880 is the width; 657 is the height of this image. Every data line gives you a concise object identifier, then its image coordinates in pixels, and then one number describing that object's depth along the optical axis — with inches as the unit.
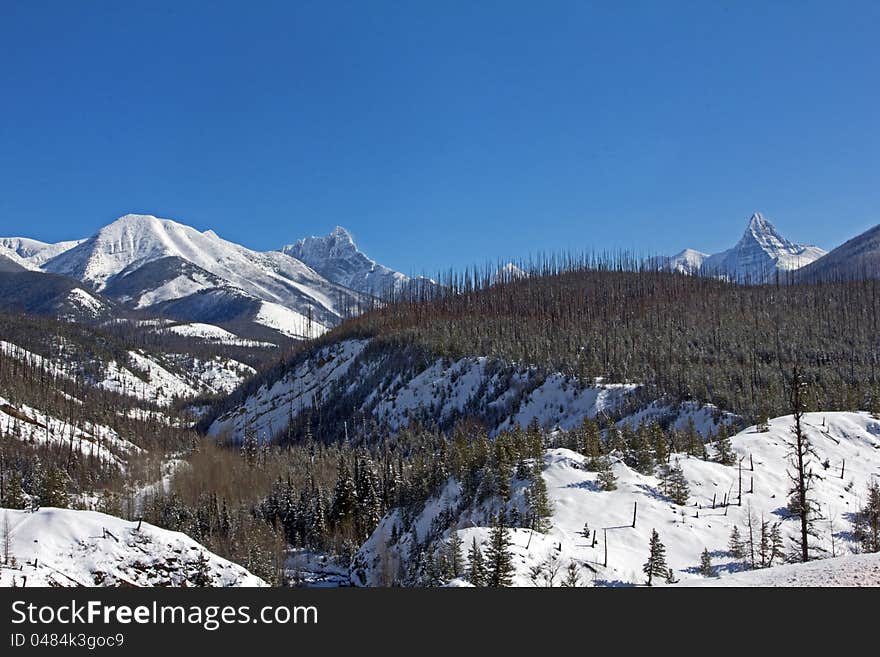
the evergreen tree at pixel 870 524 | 1493.6
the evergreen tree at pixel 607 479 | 1674.5
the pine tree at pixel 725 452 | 1900.8
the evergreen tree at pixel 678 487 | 1648.6
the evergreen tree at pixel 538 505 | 1440.7
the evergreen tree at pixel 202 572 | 1572.3
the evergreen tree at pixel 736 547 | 1390.3
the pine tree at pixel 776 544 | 1368.4
